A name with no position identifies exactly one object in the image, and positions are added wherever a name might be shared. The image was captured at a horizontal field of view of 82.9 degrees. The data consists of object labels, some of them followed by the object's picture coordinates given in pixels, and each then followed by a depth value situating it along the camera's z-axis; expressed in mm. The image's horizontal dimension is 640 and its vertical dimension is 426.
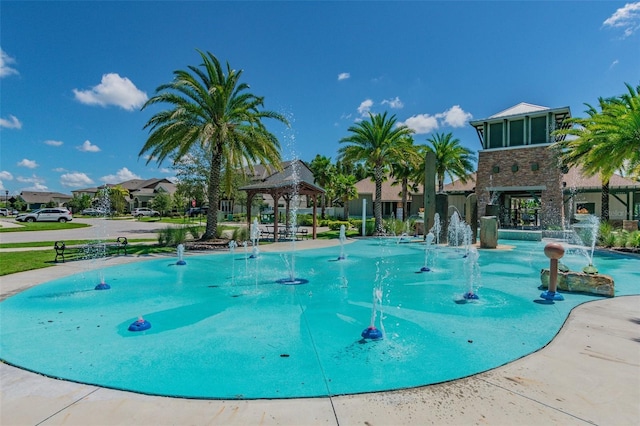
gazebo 20938
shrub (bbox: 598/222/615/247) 19297
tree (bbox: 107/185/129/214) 64438
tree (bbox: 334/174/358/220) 40344
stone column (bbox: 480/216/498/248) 19031
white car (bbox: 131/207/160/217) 63125
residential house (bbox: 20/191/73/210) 96562
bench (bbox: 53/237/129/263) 14210
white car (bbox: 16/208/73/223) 40469
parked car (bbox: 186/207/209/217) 54512
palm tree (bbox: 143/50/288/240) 17938
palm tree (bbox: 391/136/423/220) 26750
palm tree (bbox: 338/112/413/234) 26672
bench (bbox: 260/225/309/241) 24475
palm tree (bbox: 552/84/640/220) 17781
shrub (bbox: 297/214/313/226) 39144
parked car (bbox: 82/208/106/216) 63250
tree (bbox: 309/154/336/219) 43125
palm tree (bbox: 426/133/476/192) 35250
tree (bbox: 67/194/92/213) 69625
